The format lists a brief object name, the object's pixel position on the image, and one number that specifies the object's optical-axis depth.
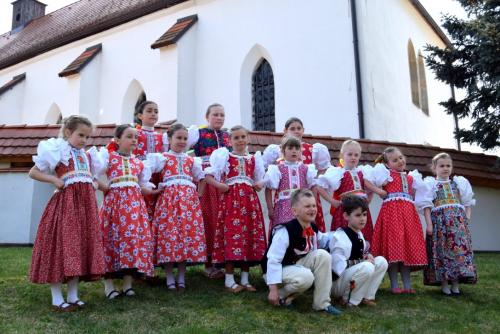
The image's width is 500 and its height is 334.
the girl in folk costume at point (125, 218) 4.68
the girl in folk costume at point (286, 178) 5.43
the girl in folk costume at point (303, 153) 6.06
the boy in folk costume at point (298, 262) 4.43
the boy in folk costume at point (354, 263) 4.71
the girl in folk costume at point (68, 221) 4.26
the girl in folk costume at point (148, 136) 5.81
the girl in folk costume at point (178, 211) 5.01
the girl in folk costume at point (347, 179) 5.67
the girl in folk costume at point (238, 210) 5.17
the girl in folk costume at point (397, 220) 5.45
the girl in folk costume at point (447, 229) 5.53
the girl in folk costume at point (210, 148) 5.79
